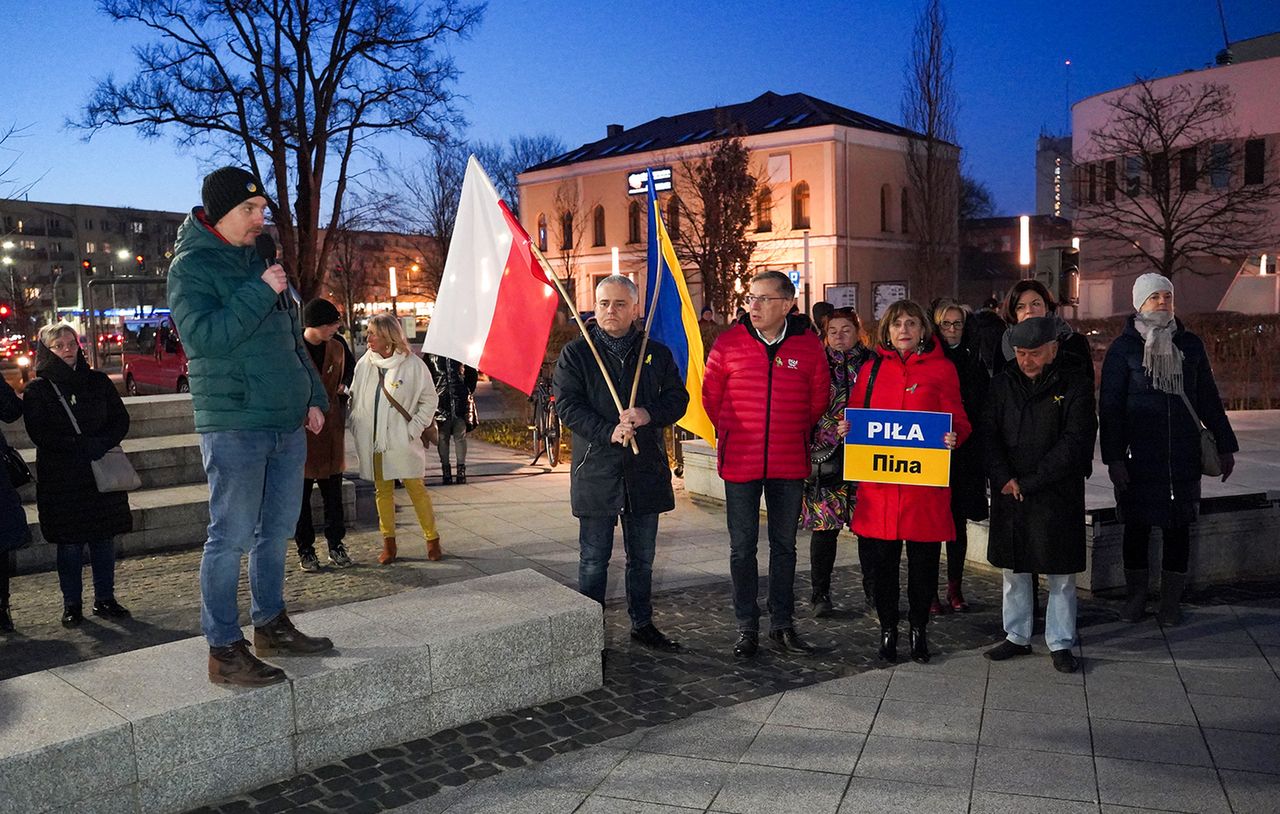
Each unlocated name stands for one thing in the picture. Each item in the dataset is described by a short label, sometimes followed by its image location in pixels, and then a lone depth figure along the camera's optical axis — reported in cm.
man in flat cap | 579
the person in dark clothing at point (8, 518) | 653
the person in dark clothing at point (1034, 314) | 642
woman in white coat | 873
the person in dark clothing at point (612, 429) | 609
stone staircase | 928
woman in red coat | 594
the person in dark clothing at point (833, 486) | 684
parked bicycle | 1456
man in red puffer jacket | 605
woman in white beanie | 654
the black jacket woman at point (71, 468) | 694
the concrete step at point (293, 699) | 405
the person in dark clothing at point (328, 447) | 845
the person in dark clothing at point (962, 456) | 666
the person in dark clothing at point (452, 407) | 1261
